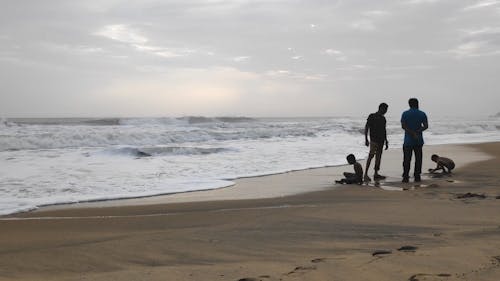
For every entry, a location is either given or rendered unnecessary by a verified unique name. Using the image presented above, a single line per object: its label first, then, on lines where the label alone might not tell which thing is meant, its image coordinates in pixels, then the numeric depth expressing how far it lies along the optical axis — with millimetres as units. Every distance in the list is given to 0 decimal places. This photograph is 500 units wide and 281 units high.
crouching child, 10133
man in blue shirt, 9281
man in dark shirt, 9766
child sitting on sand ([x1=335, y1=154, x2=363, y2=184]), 8766
